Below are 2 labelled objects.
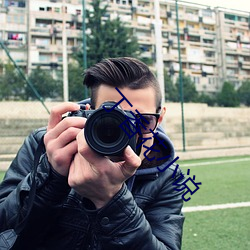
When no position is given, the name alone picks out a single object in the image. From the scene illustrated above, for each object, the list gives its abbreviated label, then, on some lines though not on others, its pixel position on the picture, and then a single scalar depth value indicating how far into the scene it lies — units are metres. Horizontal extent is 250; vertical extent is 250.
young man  0.74
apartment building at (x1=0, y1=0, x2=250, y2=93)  26.08
